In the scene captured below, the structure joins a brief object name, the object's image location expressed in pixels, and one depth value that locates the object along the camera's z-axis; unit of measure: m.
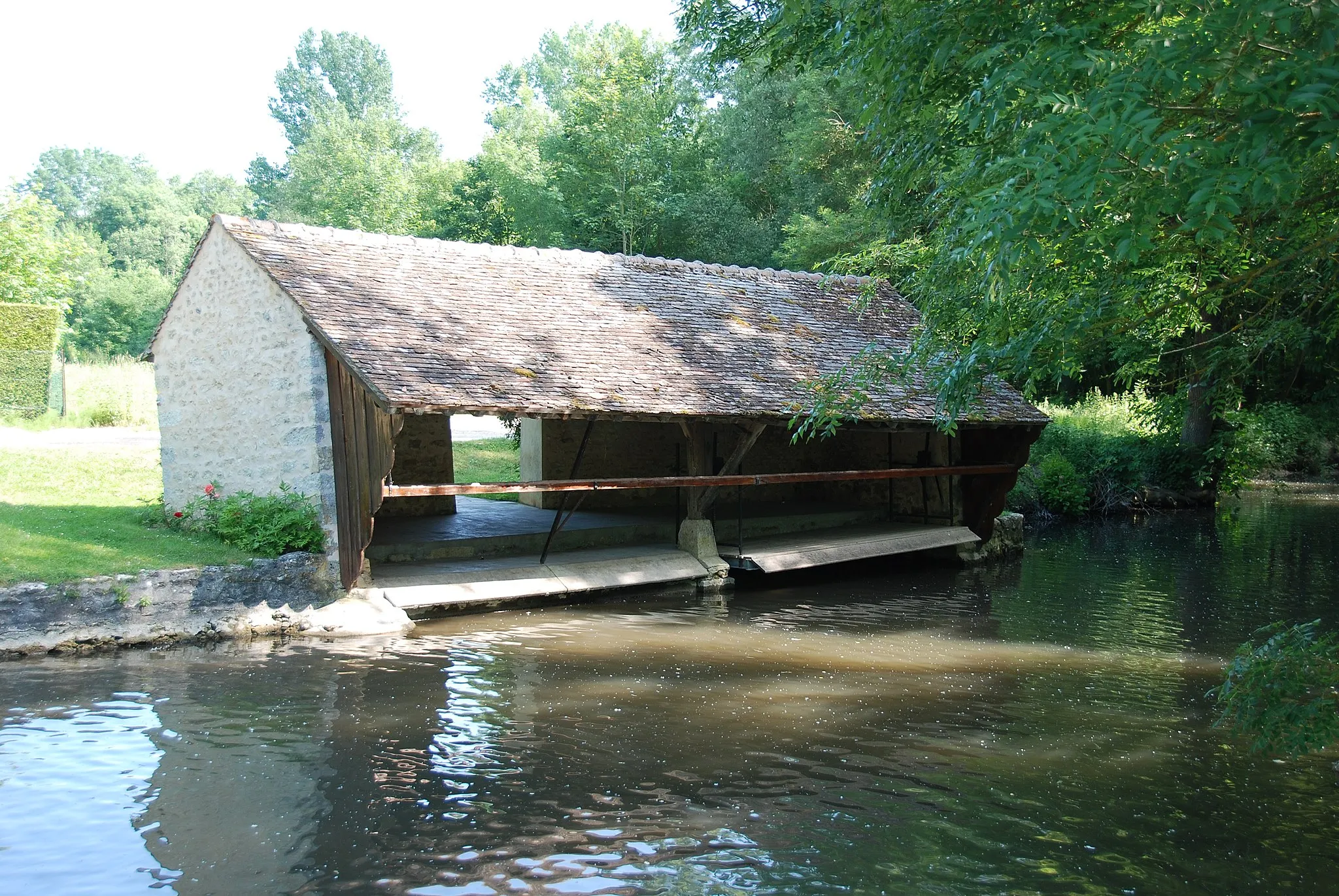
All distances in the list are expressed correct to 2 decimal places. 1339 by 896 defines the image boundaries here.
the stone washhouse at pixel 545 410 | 8.59
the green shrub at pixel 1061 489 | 17.89
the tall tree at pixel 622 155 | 25.66
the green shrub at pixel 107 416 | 16.47
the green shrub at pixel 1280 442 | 19.20
